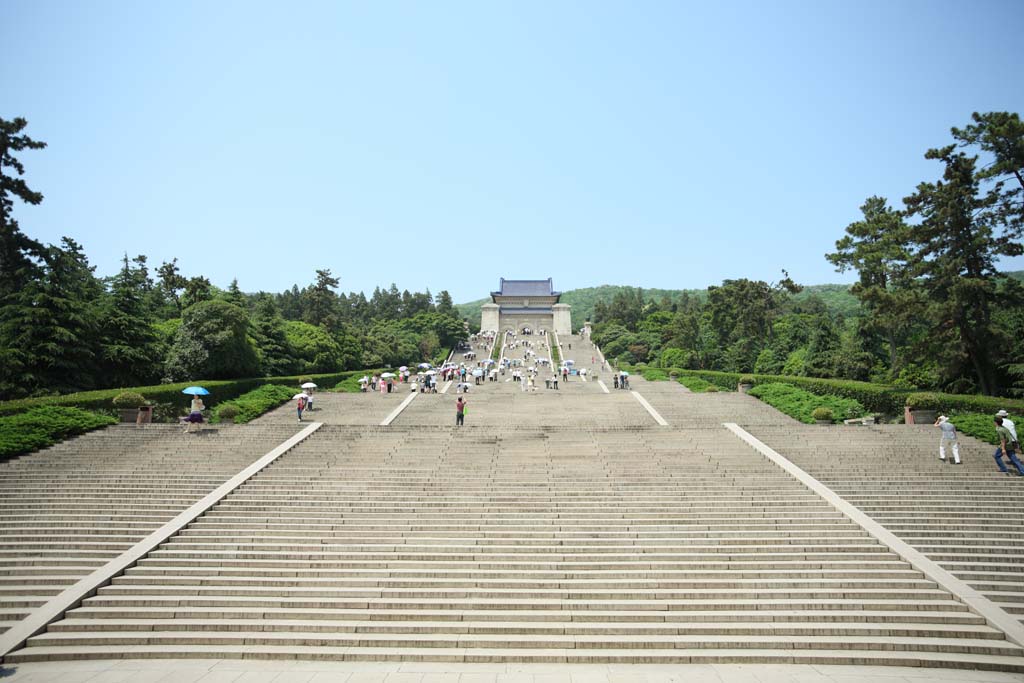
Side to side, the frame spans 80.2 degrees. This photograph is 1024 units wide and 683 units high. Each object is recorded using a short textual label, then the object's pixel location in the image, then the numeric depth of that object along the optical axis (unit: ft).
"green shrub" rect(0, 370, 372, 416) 54.08
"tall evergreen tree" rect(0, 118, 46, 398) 65.05
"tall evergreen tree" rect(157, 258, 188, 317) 154.10
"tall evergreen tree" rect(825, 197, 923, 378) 82.74
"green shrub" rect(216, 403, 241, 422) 62.13
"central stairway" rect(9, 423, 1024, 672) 24.09
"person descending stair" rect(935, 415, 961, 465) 41.98
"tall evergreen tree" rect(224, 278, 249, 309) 106.22
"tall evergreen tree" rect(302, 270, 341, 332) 155.22
